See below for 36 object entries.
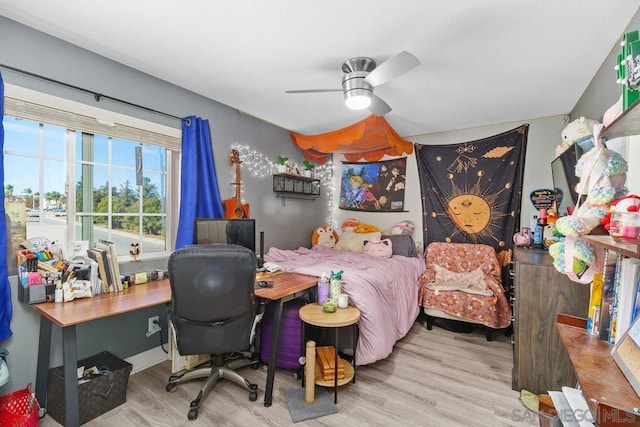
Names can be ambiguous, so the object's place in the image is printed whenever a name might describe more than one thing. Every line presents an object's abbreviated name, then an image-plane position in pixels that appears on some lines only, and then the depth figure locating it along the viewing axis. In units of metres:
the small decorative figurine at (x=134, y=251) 2.40
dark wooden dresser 1.93
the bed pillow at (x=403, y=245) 3.63
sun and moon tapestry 3.40
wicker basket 1.76
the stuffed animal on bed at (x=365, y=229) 4.17
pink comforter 2.31
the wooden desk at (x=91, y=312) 1.49
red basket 1.61
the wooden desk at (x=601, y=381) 0.65
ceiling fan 1.91
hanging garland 3.31
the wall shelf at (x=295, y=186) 3.72
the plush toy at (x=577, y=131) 2.09
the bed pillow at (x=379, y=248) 3.50
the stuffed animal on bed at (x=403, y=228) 3.93
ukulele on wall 3.00
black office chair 1.68
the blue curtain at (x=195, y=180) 2.64
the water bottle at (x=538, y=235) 2.84
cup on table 2.21
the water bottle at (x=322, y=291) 2.29
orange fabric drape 3.01
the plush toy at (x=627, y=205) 0.84
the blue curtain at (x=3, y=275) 1.71
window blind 1.81
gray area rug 1.83
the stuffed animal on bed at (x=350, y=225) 4.35
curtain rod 1.81
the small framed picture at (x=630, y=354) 0.76
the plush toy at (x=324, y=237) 4.21
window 1.90
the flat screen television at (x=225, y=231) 2.53
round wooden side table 1.95
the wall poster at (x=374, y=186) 4.16
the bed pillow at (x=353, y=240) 3.91
